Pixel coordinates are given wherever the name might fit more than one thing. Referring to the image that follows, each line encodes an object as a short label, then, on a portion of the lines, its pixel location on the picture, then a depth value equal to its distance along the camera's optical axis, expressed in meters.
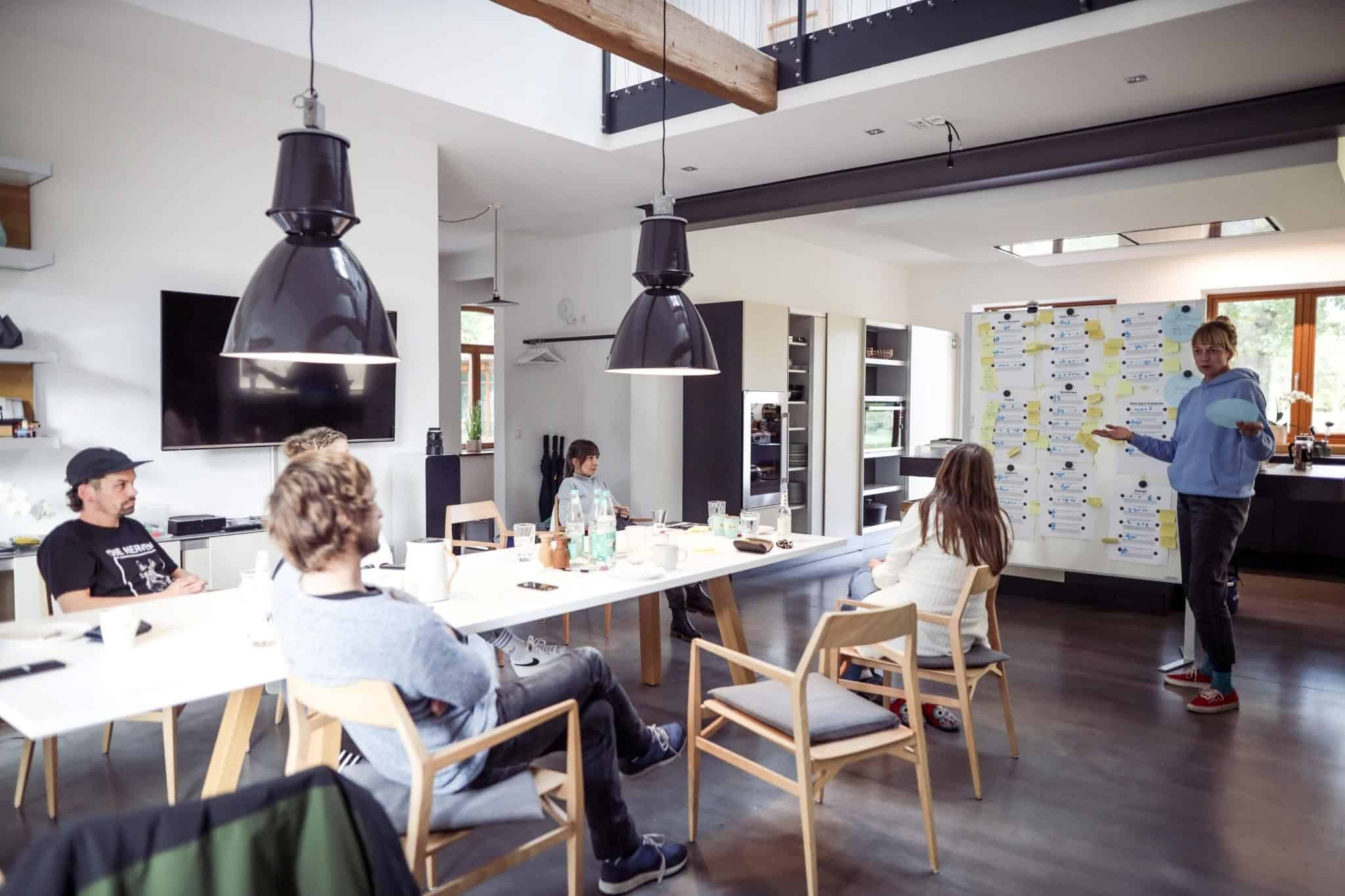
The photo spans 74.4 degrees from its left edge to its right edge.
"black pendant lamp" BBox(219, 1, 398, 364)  2.17
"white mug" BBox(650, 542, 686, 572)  3.18
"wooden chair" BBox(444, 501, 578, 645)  4.40
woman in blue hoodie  3.82
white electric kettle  2.68
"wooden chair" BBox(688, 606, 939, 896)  2.22
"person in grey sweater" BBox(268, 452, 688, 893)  1.82
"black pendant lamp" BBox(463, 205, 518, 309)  6.65
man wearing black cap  2.72
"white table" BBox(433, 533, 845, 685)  2.59
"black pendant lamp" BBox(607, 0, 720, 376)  3.21
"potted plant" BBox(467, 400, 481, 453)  9.35
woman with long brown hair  3.09
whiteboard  5.26
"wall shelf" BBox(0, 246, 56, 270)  3.44
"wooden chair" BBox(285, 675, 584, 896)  1.76
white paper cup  2.11
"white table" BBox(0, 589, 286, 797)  1.77
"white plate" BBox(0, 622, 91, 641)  2.23
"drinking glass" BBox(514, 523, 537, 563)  3.24
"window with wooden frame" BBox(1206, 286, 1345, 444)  7.83
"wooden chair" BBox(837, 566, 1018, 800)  2.92
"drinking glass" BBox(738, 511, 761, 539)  3.83
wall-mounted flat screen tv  4.05
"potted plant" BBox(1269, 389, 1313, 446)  7.17
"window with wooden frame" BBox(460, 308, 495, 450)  9.54
